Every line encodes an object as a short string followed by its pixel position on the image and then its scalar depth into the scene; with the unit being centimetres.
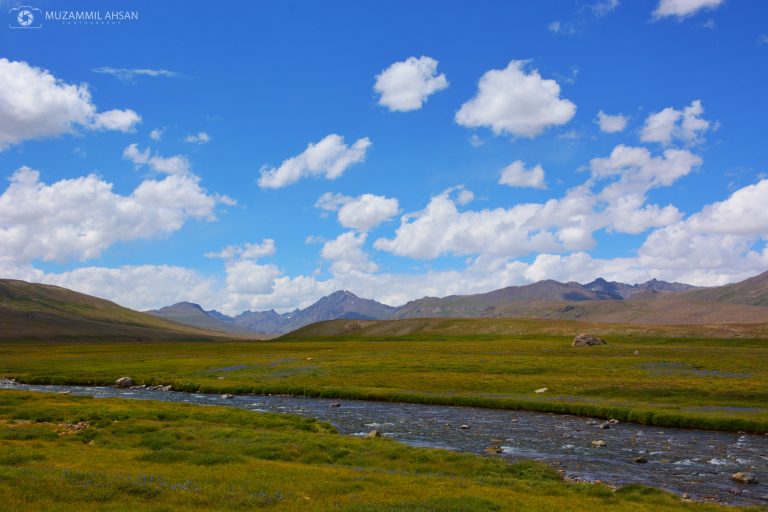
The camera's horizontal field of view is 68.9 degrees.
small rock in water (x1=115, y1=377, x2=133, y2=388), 7525
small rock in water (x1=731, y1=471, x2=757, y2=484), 2620
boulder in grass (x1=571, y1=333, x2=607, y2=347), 13125
